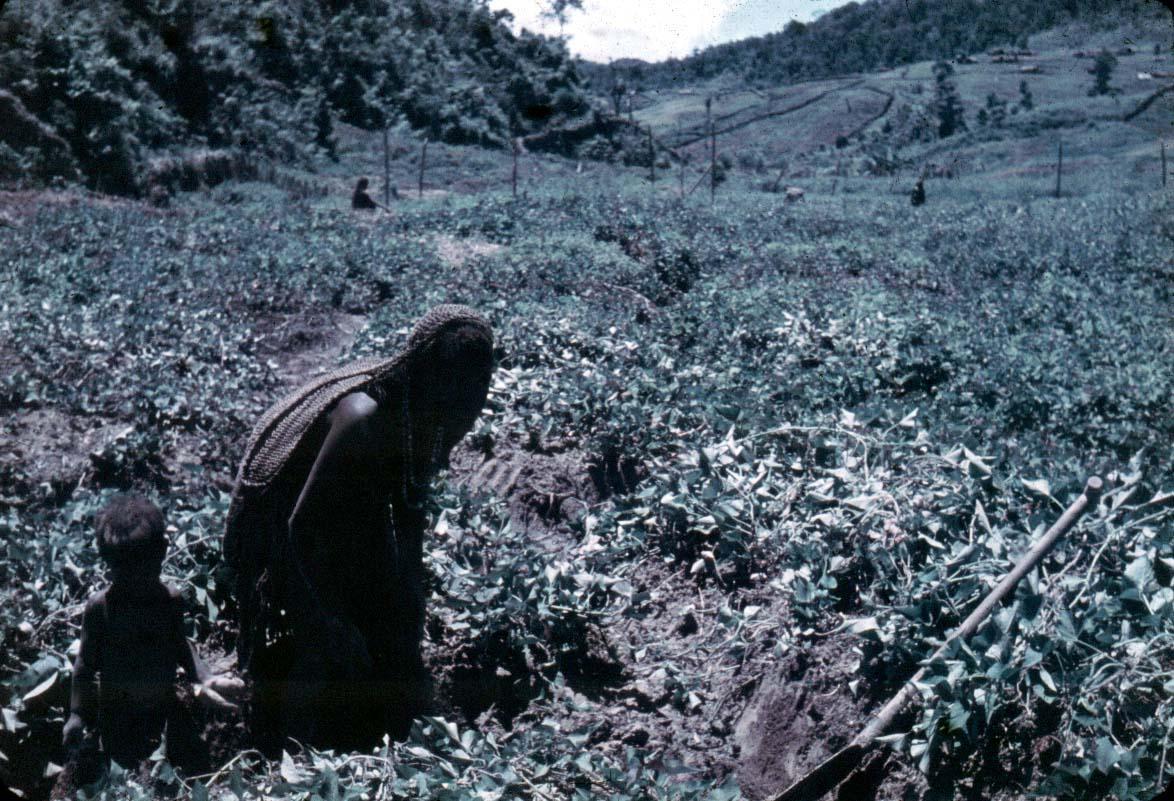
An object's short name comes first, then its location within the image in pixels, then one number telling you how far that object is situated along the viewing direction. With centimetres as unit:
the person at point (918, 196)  2319
